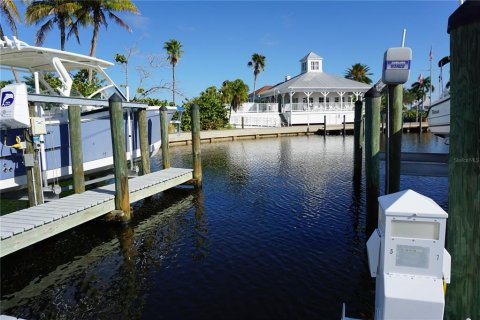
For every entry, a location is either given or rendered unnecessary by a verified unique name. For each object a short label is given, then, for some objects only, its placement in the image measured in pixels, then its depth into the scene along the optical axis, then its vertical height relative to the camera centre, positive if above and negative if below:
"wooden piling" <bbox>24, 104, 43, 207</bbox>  8.45 -0.92
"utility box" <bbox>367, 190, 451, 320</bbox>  2.71 -1.07
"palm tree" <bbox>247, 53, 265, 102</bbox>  59.38 +11.44
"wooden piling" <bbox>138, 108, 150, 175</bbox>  12.53 -0.05
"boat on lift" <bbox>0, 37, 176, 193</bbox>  8.12 +0.41
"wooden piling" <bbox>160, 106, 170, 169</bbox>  13.35 +0.04
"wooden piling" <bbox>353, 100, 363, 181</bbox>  12.99 -0.73
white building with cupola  44.03 +3.28
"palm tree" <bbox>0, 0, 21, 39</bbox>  20.53 +7.46
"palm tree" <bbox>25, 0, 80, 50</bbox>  25.88 +9.16
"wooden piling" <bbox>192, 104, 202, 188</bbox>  13.03 -0.55
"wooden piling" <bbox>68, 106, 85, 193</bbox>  9.13 -0.28
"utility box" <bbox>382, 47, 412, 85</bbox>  5.41 +0.97
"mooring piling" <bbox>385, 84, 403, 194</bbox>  6.13 -0.17
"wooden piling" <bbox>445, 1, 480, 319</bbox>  2.84 -0.34
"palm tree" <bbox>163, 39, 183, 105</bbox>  42.62 +9.94
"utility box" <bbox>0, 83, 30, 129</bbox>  7.86 +0.76
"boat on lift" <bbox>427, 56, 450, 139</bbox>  10.96 +0.38
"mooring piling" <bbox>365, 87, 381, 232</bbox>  7.34 -0.54
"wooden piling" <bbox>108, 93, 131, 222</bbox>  8.89 -0.57
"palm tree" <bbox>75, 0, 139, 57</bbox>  27.41 +9.83
